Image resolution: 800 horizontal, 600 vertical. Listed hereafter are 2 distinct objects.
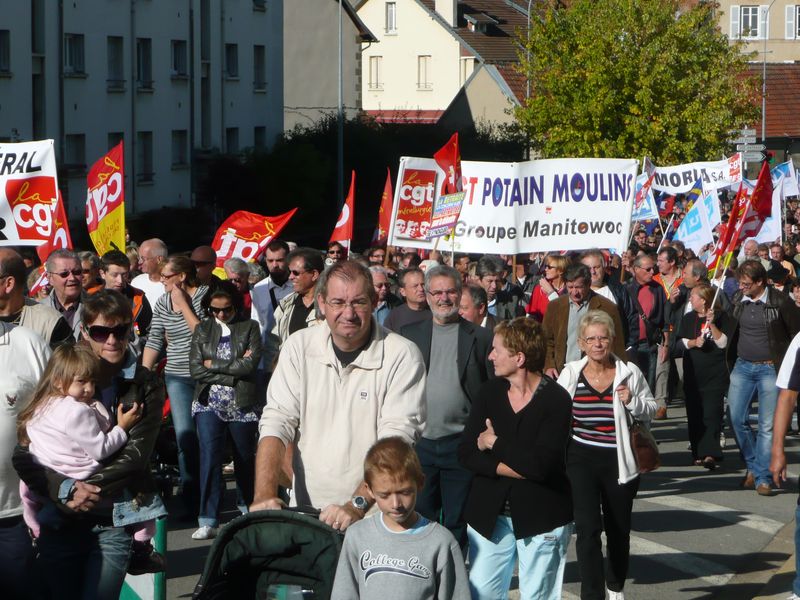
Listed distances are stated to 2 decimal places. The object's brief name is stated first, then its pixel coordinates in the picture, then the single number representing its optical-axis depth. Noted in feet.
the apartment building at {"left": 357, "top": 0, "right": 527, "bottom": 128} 220.43
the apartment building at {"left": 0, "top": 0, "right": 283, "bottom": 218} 115.55
